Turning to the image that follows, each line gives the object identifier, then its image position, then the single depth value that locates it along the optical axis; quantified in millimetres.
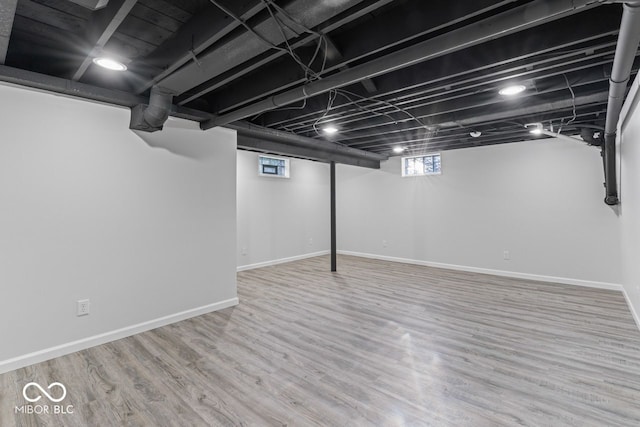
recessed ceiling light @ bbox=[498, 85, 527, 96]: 2799
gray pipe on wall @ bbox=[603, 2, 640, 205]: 1382
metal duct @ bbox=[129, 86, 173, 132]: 2656
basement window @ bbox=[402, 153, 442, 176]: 6340
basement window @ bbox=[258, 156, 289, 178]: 6375
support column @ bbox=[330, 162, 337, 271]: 5730
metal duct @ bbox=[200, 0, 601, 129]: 1439
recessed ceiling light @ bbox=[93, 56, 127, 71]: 2127
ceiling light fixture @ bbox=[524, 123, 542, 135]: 3872
